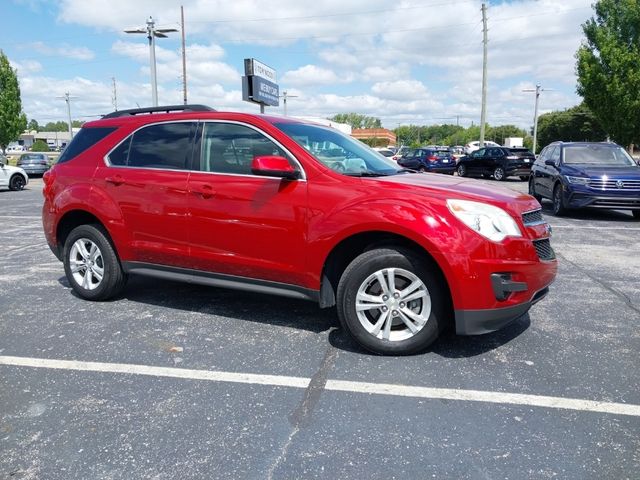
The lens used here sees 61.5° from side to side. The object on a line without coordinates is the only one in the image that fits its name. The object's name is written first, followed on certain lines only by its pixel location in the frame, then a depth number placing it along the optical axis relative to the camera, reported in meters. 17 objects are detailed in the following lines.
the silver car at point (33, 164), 28.58
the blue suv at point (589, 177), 10.32
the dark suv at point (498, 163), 24.02
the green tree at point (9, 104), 34.97
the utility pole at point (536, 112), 52.50
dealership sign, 21.64
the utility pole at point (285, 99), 50.16
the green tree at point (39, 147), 73.93
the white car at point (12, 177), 19.75
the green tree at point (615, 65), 22.66
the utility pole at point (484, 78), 34.03
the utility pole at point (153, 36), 20.66
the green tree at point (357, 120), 130.38
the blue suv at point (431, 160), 29.16
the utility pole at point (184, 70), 33.44
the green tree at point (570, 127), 60.44
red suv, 3.59
